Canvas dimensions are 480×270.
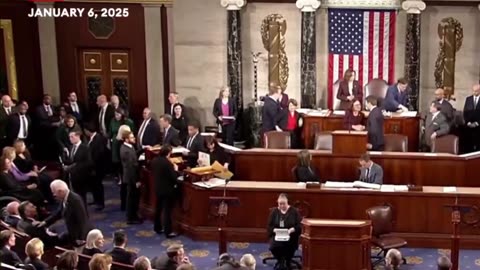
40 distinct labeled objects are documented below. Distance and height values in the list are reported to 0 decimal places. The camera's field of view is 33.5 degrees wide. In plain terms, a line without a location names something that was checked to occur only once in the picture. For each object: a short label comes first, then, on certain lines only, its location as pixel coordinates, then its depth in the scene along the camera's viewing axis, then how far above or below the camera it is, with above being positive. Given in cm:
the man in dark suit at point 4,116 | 1424 -105
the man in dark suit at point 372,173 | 1139 -177
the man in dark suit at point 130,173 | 1209 -181
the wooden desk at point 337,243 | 970 -235
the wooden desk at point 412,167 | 1227 -183
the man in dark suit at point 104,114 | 1490 -110
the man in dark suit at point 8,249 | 836 -203
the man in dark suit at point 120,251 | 867 -214
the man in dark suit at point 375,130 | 1336 -135
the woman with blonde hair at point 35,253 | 830 -204
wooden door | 1677 -41
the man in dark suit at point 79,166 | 1212 -167
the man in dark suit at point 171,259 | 859 -221
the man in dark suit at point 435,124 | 1397 -133
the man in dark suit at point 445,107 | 1429 -106
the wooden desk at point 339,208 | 1106 -221
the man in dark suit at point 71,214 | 984 -196
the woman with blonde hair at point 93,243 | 880 -206
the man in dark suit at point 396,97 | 1501 -91
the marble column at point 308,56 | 1591 -11
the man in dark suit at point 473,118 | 1461 -130
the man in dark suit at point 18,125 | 1416 -122
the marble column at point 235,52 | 1612 +0
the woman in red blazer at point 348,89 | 1551 -76
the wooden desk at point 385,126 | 1478 -143
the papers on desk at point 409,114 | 1475 -121
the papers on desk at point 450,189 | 1105 -198
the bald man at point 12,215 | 981 -196
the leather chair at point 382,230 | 1026 -235
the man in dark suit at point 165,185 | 1145 -189
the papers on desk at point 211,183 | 1148 -188
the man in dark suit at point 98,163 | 1284 -175
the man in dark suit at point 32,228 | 962 -206
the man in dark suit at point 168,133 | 1309 -130
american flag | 1596 +18
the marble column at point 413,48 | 1565 +1
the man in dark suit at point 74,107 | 1548 -100
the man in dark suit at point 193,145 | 1236 -145
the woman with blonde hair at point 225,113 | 1549 -118
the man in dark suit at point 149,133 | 1338 -133
